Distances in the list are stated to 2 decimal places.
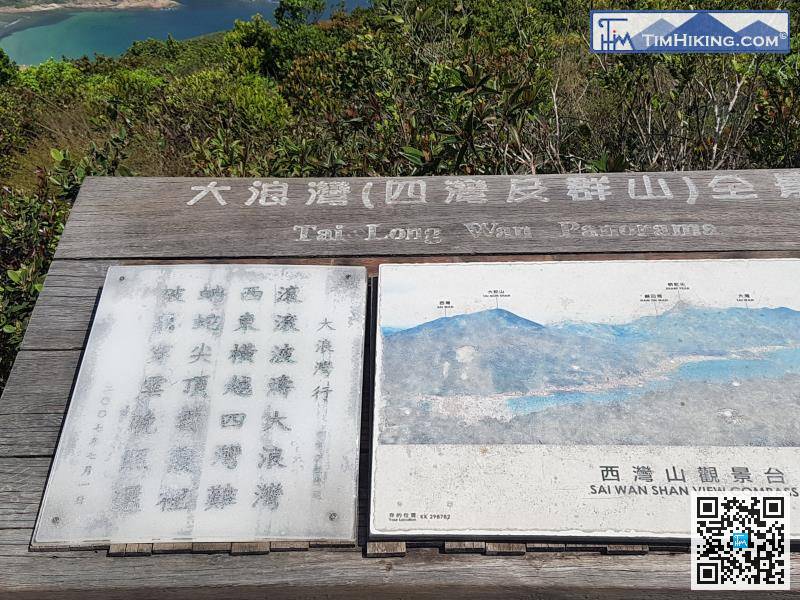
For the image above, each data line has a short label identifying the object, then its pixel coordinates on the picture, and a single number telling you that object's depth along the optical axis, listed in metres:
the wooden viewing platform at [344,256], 0.54
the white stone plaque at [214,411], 0.55
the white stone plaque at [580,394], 0.54
